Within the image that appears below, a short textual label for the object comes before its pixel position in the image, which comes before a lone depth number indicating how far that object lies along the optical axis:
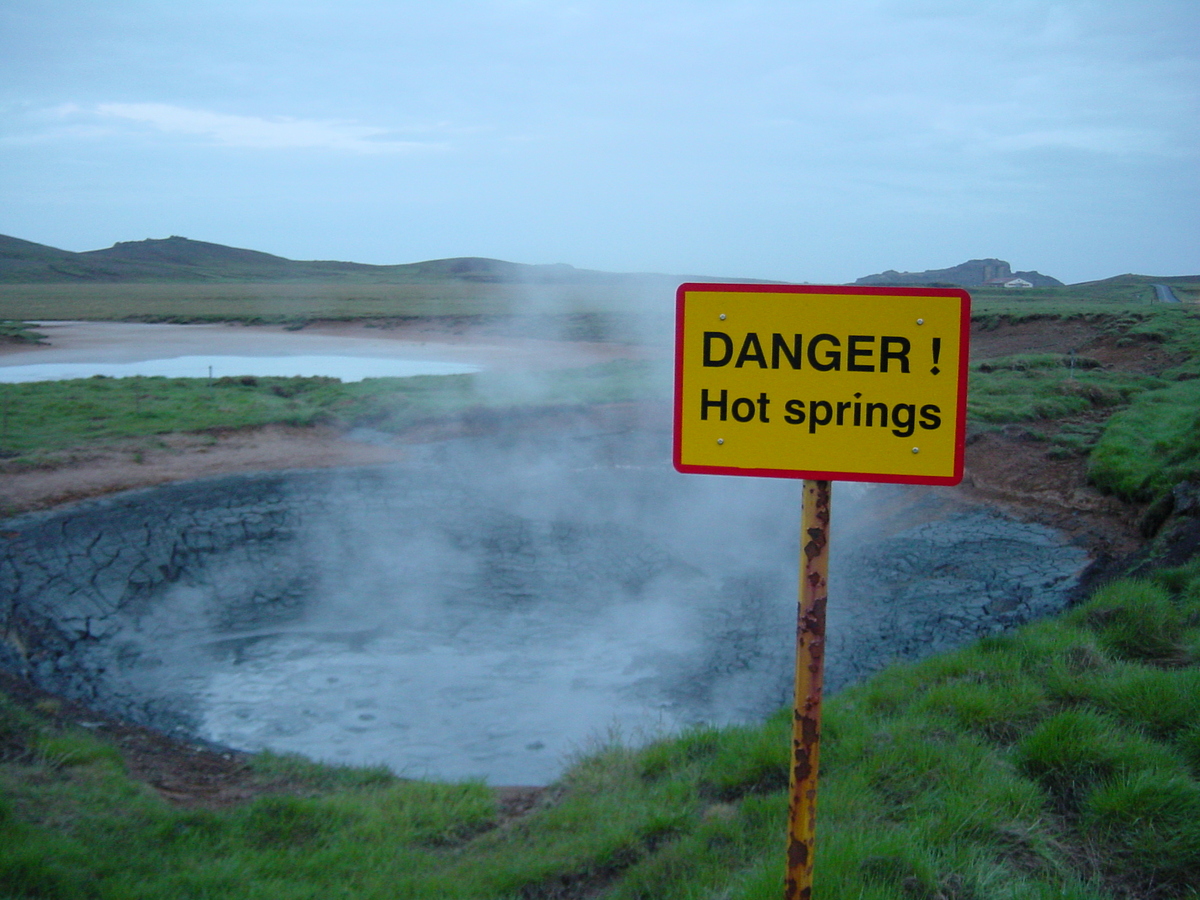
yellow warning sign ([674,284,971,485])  1.96
